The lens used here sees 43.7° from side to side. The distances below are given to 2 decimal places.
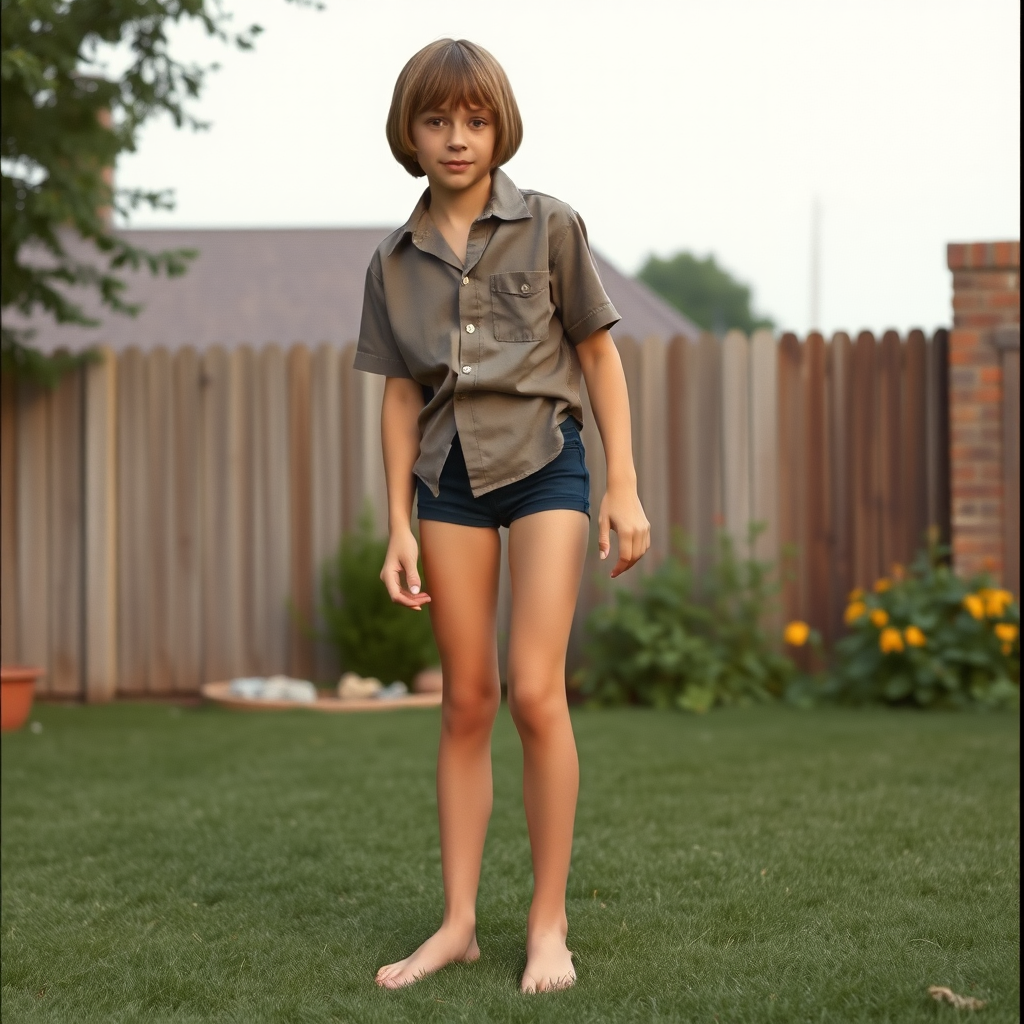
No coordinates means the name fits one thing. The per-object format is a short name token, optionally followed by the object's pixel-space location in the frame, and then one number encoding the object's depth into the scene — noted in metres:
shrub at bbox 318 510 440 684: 6.53
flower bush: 5.89
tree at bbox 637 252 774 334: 66.06
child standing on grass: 2.29
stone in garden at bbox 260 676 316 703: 6.43
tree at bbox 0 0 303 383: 4.68
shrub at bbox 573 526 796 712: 6.24
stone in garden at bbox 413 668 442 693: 6.45
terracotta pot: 5.54
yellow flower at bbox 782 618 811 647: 6.25
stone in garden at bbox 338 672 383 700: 6.39
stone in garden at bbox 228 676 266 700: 6.45
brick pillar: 6.18
